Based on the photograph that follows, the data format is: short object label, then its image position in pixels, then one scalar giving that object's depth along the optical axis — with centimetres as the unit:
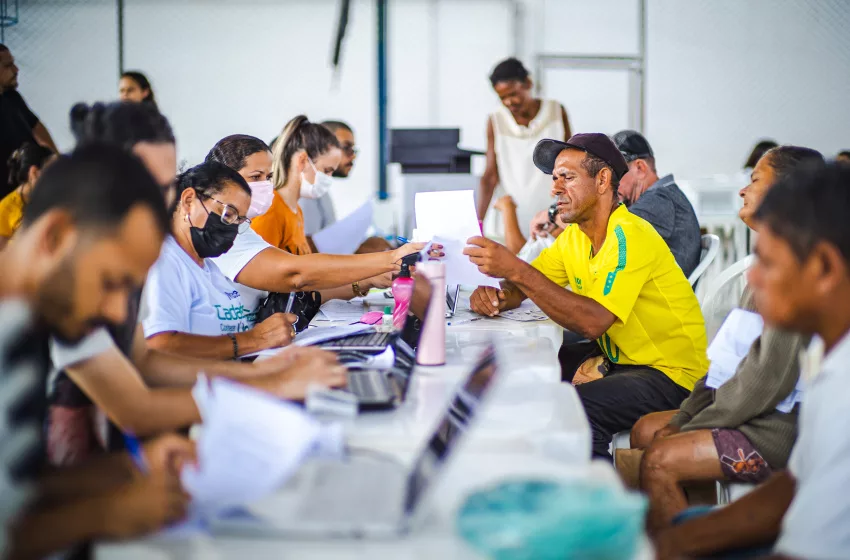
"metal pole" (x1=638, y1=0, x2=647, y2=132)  785
